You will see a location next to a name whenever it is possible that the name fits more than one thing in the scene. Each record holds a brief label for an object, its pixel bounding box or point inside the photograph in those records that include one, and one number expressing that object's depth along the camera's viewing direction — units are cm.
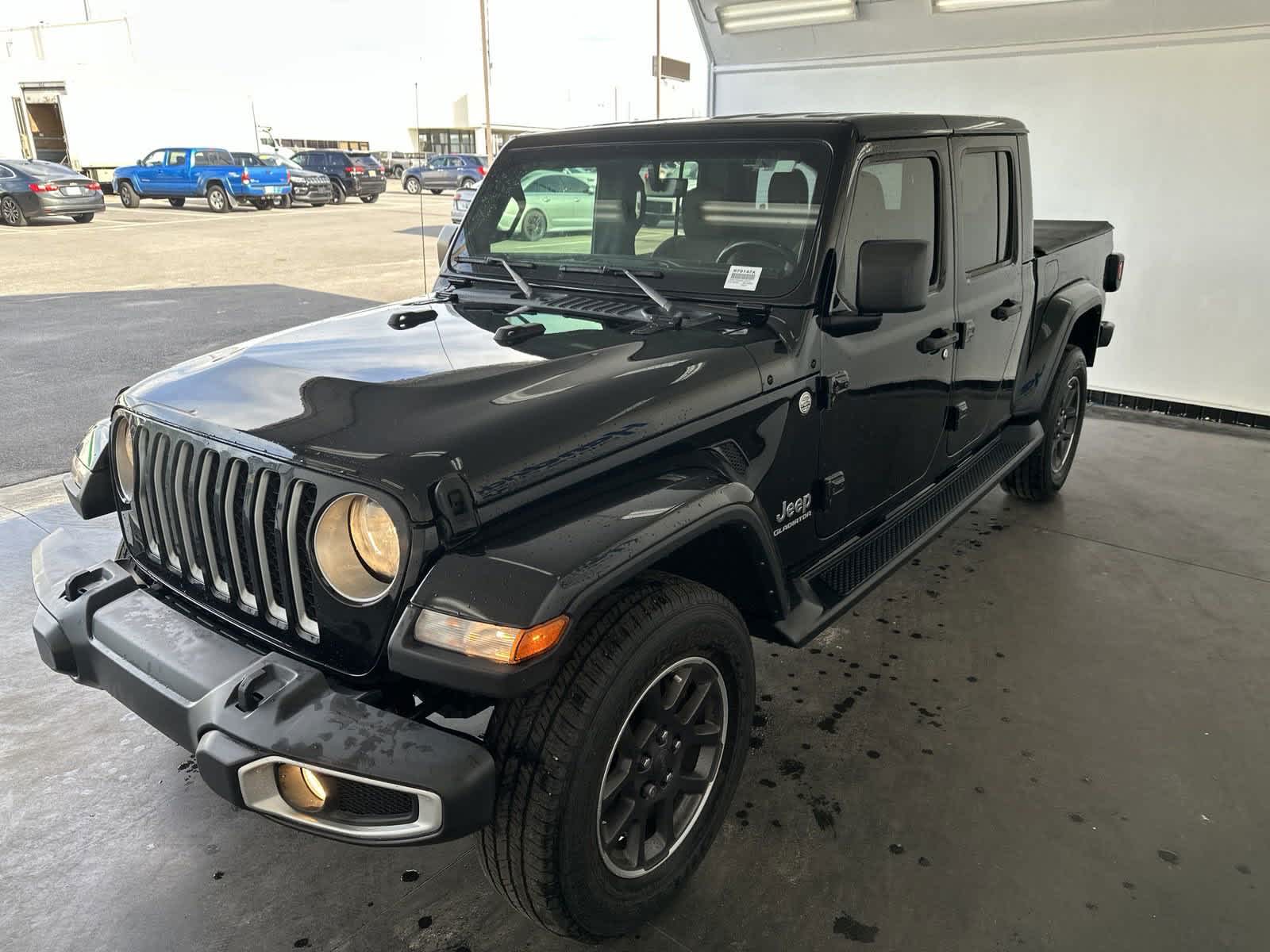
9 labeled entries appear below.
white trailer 2511
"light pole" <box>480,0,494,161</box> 2519
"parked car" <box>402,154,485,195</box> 2983
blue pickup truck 2294
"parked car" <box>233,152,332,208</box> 2430
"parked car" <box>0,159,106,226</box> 1834
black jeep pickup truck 177
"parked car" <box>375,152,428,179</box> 4484
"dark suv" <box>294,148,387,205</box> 2688
